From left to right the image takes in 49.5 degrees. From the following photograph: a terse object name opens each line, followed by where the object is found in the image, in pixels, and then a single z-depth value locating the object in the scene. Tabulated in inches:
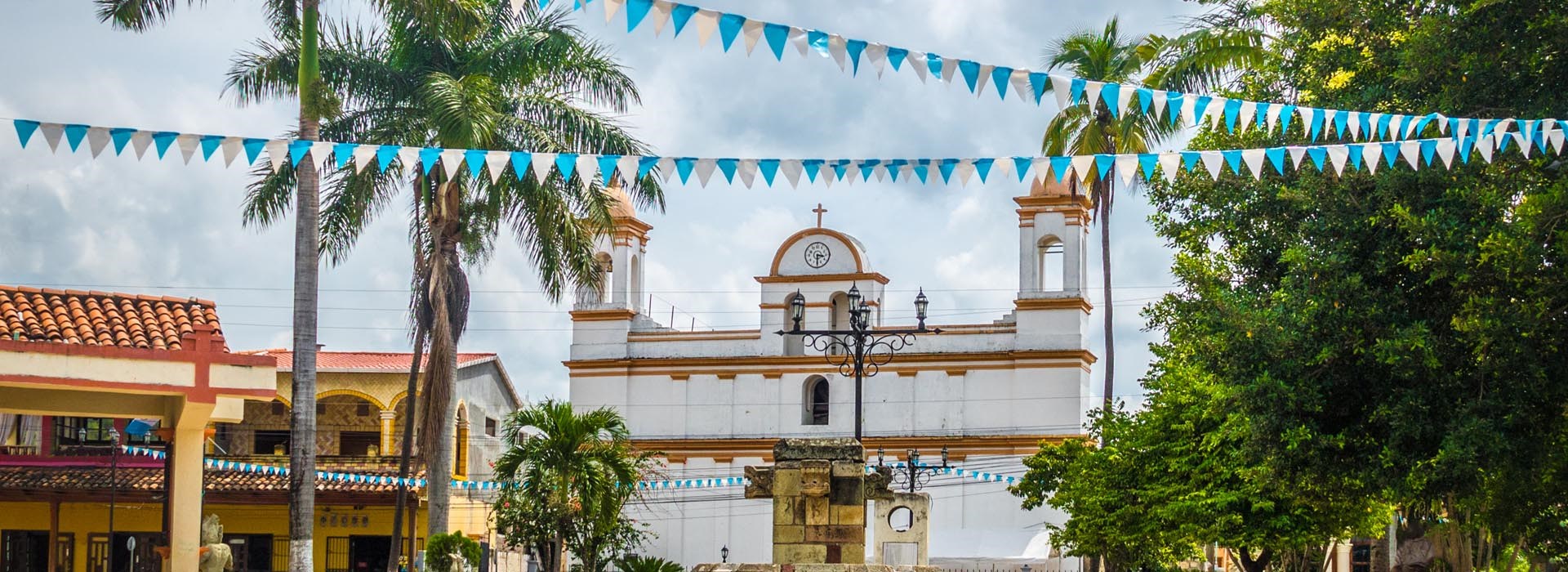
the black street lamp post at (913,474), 1240.8
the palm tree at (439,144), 1051.3
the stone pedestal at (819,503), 744.3
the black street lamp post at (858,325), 932.0
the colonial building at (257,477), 1252.5
